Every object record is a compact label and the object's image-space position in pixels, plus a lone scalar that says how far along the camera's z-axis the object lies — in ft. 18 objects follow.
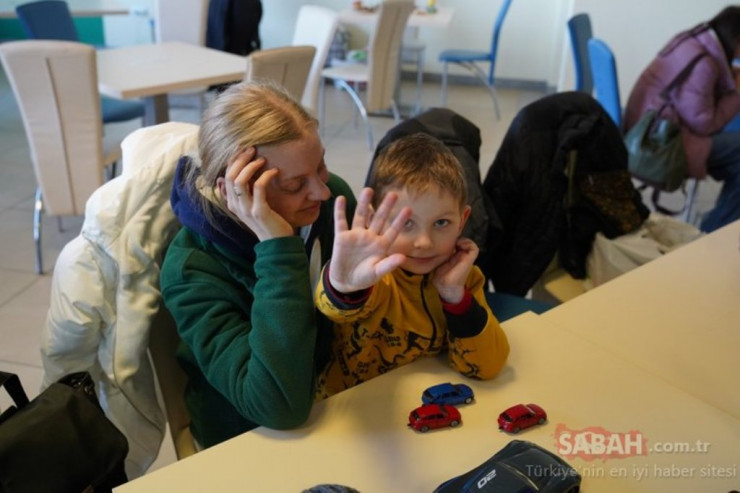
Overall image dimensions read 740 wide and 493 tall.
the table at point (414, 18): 15.62
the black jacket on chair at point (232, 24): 15.03
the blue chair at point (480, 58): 17.38
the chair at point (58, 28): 11.50
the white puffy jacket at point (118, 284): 3.77
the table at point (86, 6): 16.04
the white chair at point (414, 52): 17.70
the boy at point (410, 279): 2.96
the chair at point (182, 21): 13.89
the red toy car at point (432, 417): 3.25
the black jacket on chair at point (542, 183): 6.13
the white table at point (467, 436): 2.98
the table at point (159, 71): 9.57
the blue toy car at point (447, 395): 3.42
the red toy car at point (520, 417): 3.25
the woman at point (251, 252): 3.27
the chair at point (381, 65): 13.80
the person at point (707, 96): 9.53
